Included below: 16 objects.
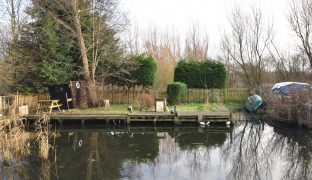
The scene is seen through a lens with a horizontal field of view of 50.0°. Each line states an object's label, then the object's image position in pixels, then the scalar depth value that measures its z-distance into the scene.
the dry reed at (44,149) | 10.16
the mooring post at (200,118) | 16.95
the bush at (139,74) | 23.95
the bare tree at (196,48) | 38.41
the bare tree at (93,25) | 21.31
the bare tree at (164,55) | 30.16
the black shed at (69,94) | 20.41
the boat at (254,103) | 21.08
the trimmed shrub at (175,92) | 23.02
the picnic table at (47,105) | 18.75
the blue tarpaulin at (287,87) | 16.13
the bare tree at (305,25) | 24.05
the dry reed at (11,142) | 9.98
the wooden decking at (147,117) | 16.89
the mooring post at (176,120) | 17.05
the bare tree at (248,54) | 28.97
